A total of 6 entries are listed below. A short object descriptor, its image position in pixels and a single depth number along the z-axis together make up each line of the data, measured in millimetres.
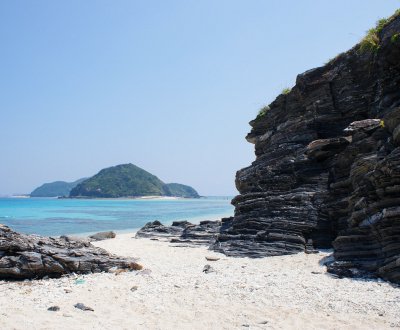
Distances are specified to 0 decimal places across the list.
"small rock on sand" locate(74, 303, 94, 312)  11844
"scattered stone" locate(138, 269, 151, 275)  17109
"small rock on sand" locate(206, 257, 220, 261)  20719
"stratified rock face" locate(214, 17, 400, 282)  15805
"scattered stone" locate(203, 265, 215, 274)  17402
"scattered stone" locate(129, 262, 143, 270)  18156
